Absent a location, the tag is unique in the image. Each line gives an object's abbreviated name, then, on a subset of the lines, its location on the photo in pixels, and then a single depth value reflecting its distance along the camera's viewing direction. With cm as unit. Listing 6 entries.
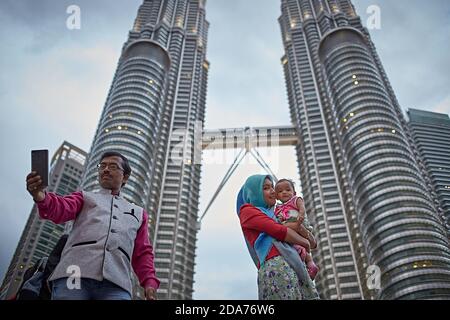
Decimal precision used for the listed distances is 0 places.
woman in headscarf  375
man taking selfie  331
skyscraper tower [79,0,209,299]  7112
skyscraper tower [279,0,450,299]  5369
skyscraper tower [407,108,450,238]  7123
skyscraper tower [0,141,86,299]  10225
